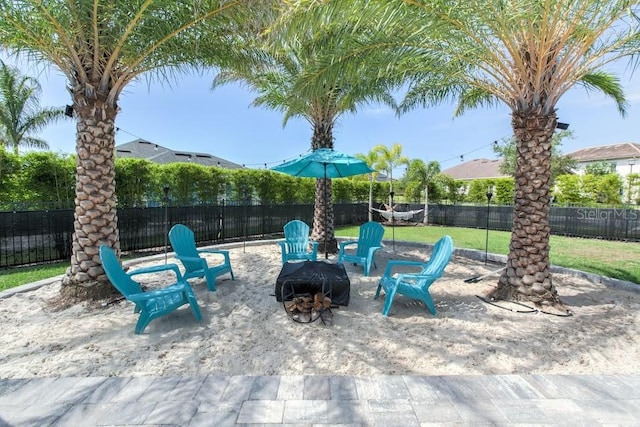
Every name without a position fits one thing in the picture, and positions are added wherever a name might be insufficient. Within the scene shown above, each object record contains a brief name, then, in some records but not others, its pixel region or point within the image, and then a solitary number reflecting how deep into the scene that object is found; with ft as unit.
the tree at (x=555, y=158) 73.41
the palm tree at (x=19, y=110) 54.39
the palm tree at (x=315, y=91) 18.03
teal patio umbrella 19.19
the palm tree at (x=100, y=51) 12.75
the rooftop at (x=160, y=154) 53.62
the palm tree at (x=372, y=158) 67.41
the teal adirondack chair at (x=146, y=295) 11.43
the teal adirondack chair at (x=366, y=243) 20.08
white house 88.07
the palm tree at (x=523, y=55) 11.98
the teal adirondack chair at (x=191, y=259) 15.80
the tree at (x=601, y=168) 79.21
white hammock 48.81
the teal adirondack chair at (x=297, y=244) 20.16
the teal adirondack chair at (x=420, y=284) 13.46
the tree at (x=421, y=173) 63.36
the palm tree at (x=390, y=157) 66.69
